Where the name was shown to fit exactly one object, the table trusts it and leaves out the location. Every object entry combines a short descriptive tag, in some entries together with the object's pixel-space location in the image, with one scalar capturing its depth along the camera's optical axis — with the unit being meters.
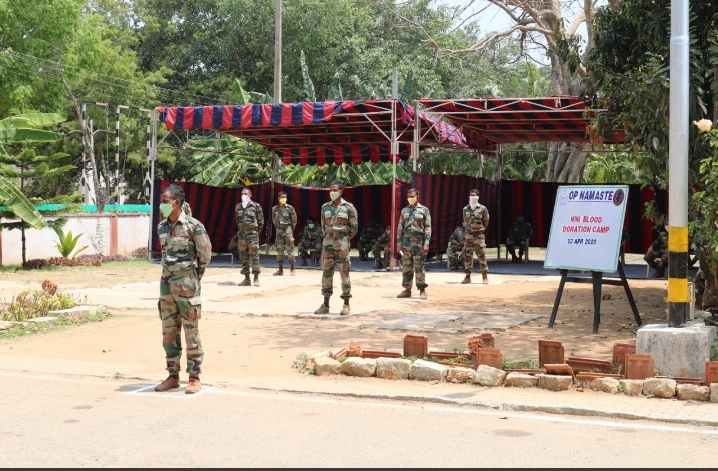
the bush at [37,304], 12.59
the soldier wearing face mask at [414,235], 15.50
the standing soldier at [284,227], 20.92
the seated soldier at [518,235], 25.06
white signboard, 11.93
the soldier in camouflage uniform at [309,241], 24.08
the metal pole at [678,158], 8.73
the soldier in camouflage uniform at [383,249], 23.02
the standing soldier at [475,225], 18.28
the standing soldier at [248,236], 18.05
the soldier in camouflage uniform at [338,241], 13.49
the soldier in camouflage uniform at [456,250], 22.69
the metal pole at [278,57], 28.22
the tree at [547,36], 24.61
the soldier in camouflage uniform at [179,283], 8.20
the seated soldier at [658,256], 19.91
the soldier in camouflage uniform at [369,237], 25.52
